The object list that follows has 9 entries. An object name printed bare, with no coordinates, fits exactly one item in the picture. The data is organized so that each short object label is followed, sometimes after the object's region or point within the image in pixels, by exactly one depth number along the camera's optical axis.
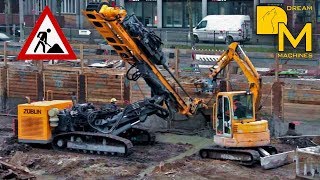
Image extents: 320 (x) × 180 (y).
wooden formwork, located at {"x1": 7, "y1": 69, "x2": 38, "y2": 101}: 26.23
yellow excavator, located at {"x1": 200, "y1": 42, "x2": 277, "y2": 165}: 17.88
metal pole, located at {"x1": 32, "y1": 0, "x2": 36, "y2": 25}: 63.48
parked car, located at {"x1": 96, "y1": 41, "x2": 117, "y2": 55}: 32.87
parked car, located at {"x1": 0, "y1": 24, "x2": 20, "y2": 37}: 60.69
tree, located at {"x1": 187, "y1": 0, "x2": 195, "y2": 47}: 45.78
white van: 46.81
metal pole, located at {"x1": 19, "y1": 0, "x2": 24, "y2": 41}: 51.37
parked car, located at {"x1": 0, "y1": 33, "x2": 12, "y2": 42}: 53.26
